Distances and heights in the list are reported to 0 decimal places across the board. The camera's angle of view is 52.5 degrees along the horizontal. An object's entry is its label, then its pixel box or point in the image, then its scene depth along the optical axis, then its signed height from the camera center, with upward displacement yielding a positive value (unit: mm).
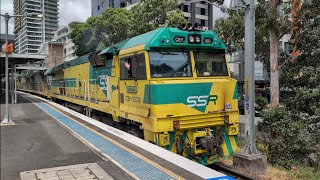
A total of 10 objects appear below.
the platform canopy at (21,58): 18983 +1457
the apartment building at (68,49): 72312 +7729
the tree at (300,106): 9367 -1016
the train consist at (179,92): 6855 -268
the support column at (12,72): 22391 +642
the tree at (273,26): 12750 +2172
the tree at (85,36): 27653 +4200
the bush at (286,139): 9047 -1789
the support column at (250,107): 7250 -616
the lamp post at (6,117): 10492 -1178
